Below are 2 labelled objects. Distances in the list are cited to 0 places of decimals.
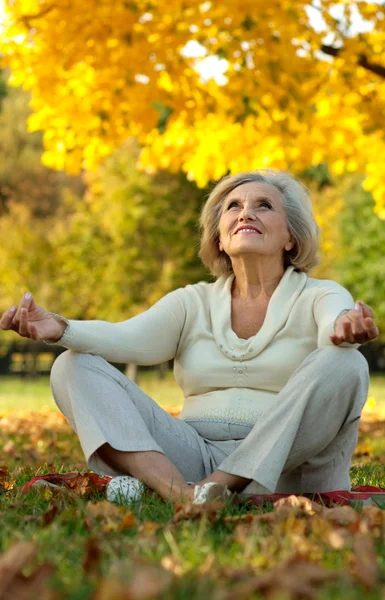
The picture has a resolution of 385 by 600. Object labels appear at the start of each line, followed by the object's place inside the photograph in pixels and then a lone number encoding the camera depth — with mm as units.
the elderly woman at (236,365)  2984
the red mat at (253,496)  3031
